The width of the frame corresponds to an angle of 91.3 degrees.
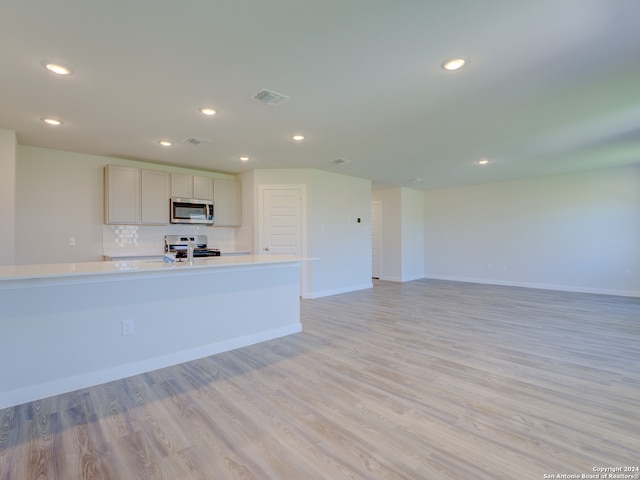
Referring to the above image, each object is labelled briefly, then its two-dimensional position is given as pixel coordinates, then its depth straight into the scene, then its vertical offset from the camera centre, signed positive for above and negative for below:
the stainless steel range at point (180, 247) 5.35 -0.07
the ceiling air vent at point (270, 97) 2.77 +1.33
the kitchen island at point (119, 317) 2.17 -0.62
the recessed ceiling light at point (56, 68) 2.28 +1.32
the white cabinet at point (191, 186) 5.26 +0.98
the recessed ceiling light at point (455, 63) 2.26 +1.32
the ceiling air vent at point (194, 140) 4.06 +1.35
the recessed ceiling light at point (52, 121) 3.34 +1.33
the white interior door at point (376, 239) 8.45 +0.07
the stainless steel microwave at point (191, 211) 5.20 +0.55
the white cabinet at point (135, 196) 4.68 +0.73
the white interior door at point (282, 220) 5.77 +0.41
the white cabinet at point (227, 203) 5.82 +0.75
